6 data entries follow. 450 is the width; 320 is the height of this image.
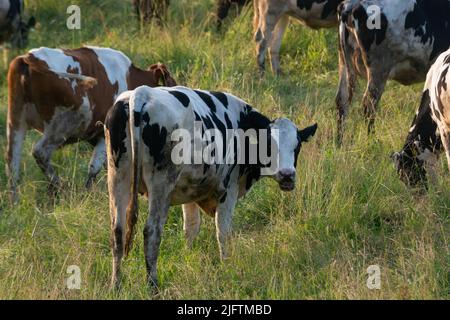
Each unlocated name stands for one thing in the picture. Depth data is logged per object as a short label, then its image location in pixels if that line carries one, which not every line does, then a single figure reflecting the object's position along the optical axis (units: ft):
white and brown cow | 65.36
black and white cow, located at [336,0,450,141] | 70.79
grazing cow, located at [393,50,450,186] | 61.11
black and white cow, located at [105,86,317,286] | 48.98
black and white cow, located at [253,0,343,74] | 88.17
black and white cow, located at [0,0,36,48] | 96.43
